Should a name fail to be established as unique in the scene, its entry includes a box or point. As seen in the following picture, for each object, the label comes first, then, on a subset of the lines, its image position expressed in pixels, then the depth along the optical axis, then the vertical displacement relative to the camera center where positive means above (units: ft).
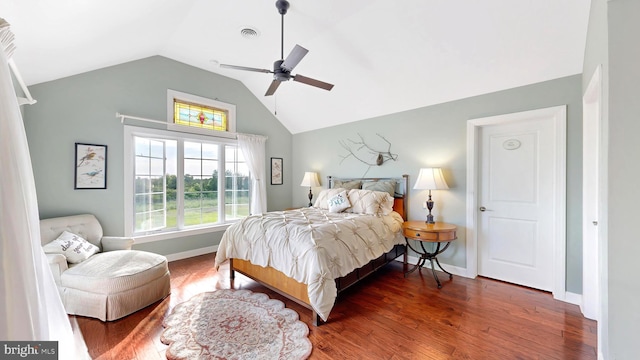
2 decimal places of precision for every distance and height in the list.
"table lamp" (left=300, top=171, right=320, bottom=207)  15.93 -0.09
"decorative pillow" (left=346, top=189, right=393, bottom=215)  11.16 -1.14
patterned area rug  5.90 -4.22
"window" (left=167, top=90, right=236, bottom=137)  12.56 +3.62
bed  7.16 -2.30
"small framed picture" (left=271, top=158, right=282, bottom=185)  17.10 +0.55
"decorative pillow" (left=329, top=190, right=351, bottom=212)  11.63 -1.18
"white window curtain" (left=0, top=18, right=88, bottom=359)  2.70 -0.67
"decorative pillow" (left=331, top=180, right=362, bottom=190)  13.58 -0.32
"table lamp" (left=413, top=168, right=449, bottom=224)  10.29 -0.11
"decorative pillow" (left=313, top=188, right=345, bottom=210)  12.95 -1.01
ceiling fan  7.32 +3.69
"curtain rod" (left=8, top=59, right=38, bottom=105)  5.77 +2.30
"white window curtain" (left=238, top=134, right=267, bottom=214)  15.20 +0.74
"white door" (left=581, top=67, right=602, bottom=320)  7.30 -0.83
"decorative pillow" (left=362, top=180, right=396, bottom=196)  12.28 -0.39
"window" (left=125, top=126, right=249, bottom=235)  11.71 -0.12
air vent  9.75 +6.03
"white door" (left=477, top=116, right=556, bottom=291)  9.10 -0.94
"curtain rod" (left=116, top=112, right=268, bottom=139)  10.67 +2.79
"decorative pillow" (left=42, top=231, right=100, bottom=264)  7.85 -2.31
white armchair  7.16 -3.14
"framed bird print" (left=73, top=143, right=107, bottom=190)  9.86 +0.51
